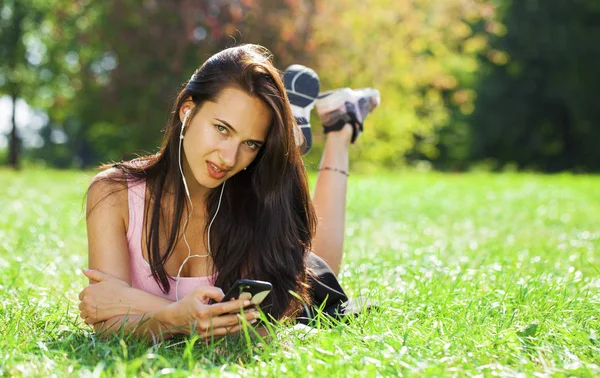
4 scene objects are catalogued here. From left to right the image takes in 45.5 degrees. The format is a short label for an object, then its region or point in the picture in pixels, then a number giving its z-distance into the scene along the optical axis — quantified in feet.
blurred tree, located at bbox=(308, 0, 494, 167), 46.37
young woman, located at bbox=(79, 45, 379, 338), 8.38
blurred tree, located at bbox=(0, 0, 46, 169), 63.26
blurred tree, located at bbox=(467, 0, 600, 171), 65.36
